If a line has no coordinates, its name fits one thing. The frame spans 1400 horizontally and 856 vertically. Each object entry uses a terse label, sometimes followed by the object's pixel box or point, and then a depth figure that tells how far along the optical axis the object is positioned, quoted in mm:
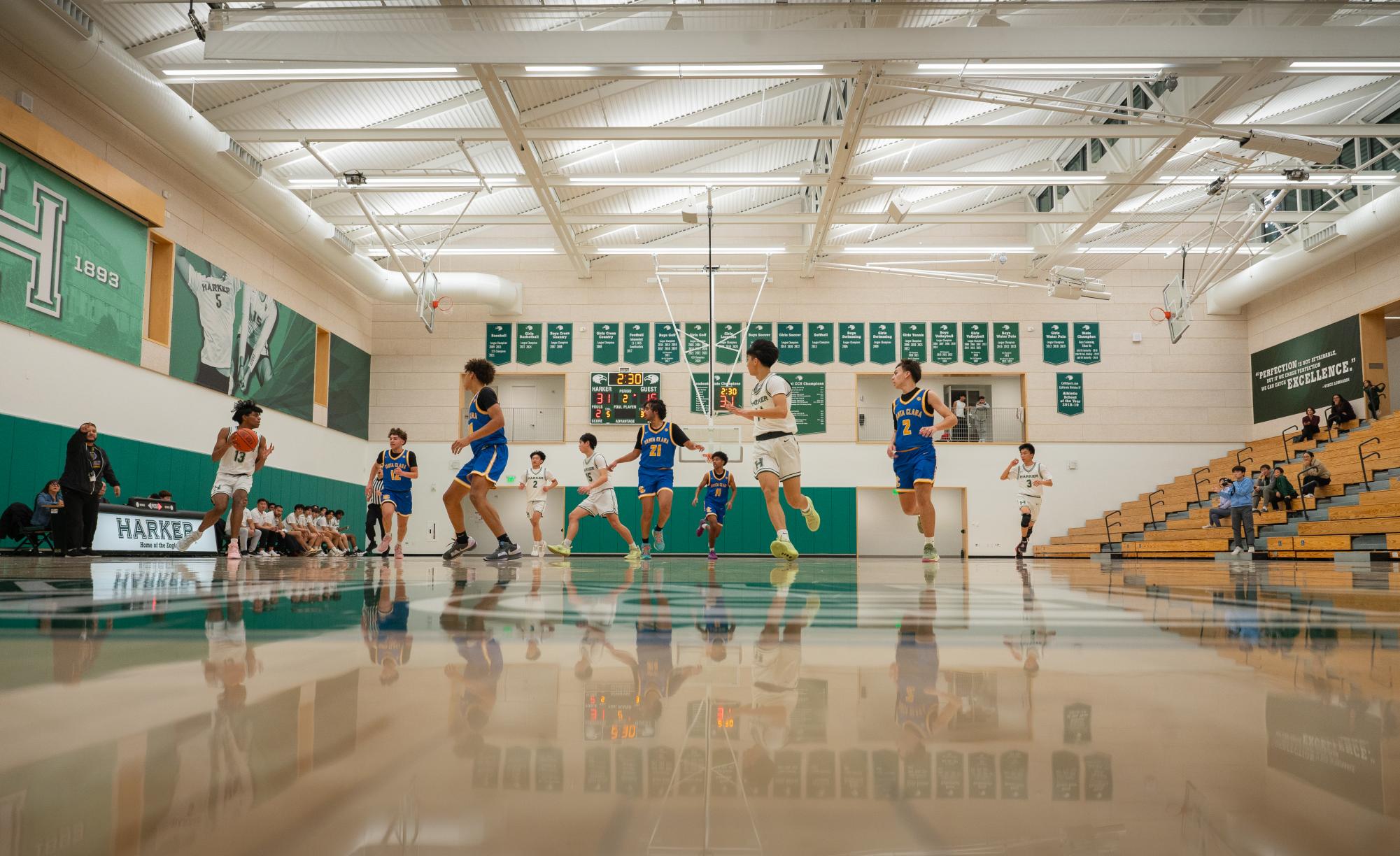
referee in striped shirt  11885
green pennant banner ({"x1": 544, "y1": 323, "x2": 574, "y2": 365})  22719
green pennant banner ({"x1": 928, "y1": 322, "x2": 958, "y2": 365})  22562
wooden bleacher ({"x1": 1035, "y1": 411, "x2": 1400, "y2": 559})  13273
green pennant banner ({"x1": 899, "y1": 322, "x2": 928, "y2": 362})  22594
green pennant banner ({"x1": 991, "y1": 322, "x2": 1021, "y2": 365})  22453
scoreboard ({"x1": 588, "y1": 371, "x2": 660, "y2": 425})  22406
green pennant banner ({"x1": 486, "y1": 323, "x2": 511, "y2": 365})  22797
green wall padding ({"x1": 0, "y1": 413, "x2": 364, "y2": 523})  11414
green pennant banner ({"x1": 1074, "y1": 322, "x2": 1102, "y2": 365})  22438
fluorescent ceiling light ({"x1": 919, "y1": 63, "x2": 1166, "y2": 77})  11641
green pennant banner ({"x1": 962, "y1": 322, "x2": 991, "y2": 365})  22500
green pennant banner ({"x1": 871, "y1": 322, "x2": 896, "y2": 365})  22656
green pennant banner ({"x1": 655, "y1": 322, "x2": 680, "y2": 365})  22625
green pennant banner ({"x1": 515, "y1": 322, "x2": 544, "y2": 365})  22797
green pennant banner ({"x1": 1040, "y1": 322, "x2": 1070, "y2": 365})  22406
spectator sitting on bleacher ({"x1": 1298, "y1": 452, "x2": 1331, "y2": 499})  15500
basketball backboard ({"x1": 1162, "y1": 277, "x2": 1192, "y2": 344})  16969
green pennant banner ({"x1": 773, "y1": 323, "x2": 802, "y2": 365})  22547
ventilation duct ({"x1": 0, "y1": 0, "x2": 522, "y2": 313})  10781
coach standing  10773
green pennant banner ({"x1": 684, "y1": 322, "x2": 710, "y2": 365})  22562
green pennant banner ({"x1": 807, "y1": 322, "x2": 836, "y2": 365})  22609
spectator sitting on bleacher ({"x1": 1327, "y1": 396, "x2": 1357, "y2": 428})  18641
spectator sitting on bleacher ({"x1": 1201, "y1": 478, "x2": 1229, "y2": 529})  15469
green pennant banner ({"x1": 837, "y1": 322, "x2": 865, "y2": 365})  22625
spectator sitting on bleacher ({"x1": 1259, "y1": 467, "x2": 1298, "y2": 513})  15951
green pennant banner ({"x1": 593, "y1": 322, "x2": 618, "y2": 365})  22750
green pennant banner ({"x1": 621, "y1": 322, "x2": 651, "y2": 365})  22750
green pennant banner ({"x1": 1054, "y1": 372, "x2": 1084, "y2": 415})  22344
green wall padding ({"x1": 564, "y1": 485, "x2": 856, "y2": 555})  21391
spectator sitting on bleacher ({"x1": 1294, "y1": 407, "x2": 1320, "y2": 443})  18952
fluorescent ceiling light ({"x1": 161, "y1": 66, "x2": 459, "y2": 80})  11680
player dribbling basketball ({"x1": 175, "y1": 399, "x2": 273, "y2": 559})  8578
